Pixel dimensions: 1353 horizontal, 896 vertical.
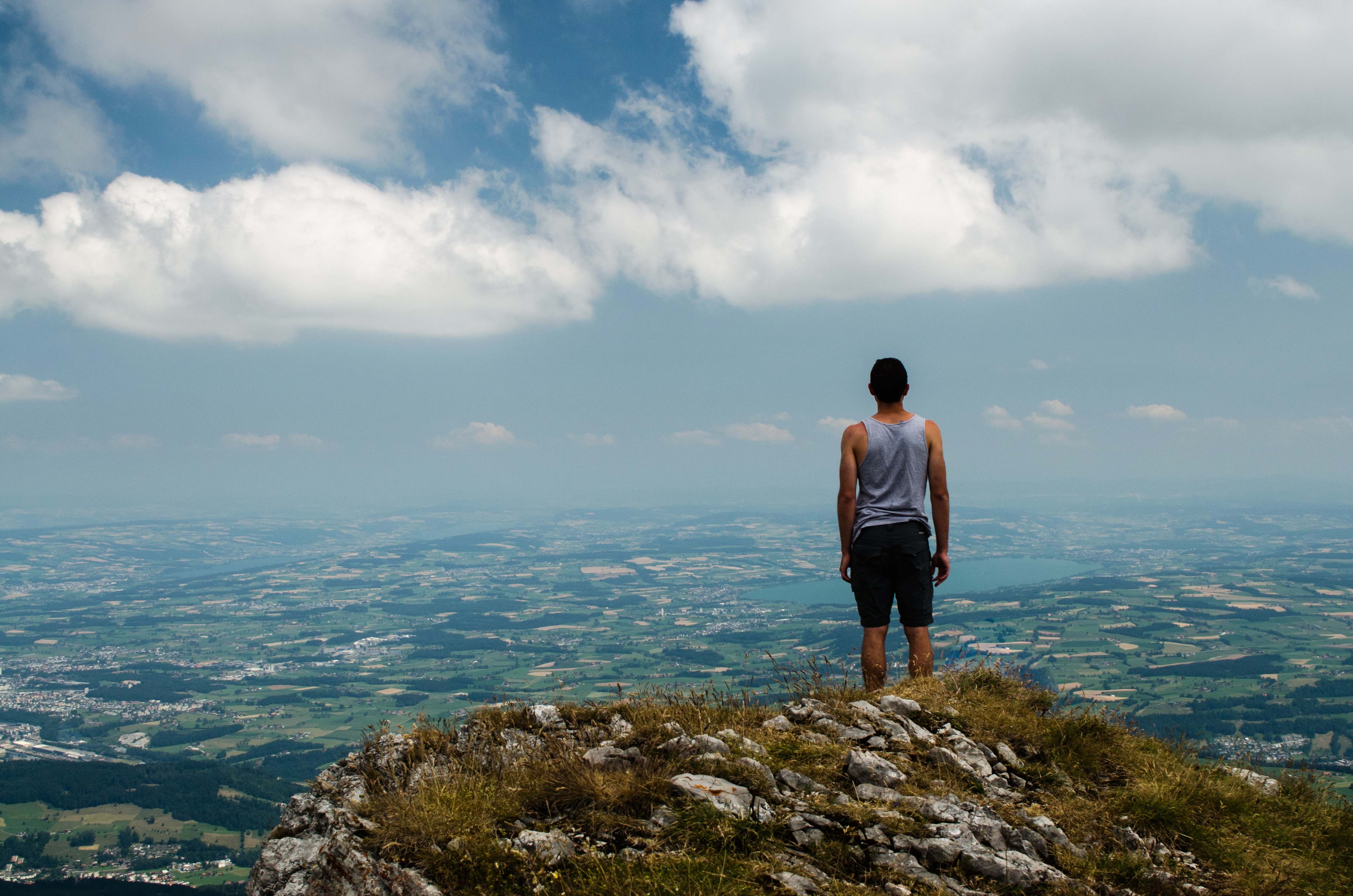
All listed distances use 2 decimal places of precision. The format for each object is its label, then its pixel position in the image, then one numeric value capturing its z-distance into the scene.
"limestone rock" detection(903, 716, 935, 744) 5.86
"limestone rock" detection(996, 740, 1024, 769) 5.92
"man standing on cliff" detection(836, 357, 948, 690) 6.95
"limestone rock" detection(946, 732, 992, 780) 5.68
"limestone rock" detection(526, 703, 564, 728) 6.46
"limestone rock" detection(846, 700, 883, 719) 6.18
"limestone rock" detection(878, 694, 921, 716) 6.35
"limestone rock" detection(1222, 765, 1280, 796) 6.41
